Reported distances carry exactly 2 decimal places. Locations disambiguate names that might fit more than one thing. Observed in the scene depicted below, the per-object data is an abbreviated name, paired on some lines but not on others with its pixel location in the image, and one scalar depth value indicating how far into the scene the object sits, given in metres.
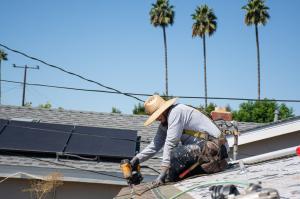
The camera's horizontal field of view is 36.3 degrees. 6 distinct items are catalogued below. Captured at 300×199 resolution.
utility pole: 38.31
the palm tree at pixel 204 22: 43.09
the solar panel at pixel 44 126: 10.69
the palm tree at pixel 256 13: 41.47
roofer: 4.82
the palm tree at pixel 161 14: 44.75
